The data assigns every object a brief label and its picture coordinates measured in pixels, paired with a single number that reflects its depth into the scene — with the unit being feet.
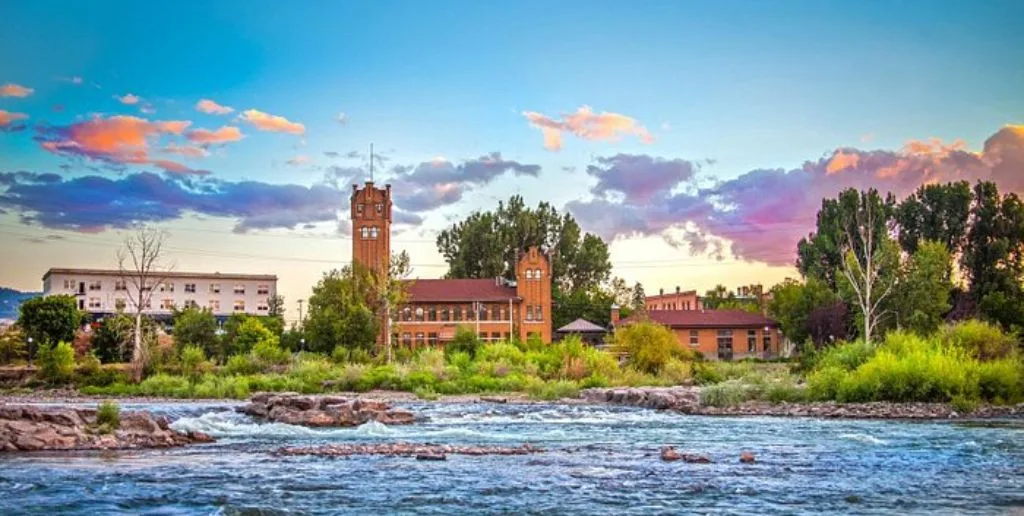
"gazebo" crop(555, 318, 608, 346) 259.39
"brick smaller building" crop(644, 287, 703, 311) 409.90
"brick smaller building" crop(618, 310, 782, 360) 274.98
